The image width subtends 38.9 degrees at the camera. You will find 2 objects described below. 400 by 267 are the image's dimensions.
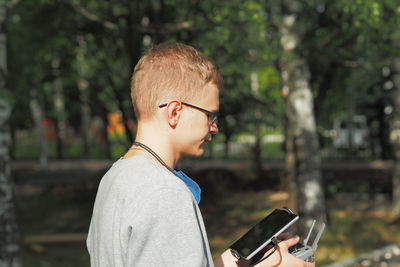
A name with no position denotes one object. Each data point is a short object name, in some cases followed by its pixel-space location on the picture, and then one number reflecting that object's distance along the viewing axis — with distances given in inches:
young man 66.1
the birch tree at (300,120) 392.5
